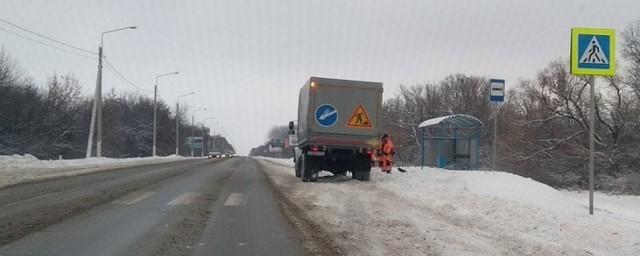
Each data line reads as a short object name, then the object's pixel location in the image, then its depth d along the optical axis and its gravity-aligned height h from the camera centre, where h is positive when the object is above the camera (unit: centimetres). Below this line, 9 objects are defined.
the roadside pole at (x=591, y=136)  1094 +35
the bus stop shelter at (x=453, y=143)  2378 +30
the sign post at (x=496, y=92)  1750 +177
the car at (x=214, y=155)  9951 -223
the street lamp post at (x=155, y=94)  6744 +522
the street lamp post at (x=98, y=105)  4066 +233
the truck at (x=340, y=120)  1933 +88
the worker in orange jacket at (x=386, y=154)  2144 -24
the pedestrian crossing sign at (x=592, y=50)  1080 +193
